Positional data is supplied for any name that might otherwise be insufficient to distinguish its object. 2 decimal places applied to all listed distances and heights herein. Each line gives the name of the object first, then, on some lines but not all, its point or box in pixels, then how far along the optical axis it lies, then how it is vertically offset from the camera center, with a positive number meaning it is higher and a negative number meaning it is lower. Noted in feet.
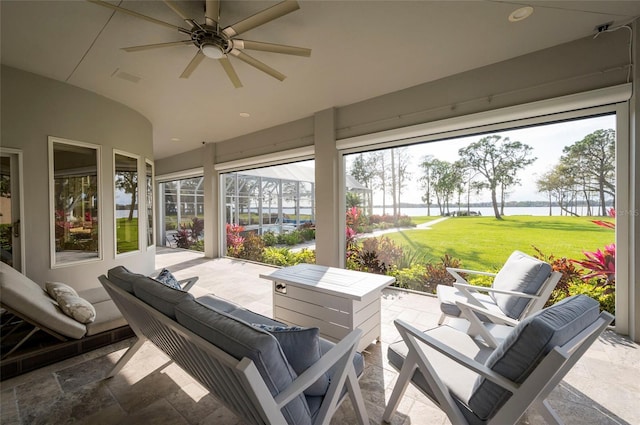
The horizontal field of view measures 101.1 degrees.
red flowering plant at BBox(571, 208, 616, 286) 9.11 -2.10
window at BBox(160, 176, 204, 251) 26.50 -0.18
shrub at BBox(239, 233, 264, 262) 20.79 -3.07
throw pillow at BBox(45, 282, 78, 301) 7.84 -2.35
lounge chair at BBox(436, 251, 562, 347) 6.54 -2.41
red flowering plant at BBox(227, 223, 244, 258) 21.65 -2.55
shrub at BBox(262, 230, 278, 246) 21.80 -2.41
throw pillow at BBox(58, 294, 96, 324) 7.18 -2.65
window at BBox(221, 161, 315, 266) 21.17 -0.31
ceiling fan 6.10 +4.64
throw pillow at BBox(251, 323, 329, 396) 3.77 -1.96
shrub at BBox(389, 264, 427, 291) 13.01 -3.52
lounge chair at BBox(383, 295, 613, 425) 3.35 -2.32
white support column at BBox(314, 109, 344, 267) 14.30 +0.88
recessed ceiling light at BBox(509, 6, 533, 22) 7.41 +5.53
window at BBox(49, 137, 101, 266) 11.64 +0.57
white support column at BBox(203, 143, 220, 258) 21.63 +0.63
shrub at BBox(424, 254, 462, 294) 12.40 -3.19
